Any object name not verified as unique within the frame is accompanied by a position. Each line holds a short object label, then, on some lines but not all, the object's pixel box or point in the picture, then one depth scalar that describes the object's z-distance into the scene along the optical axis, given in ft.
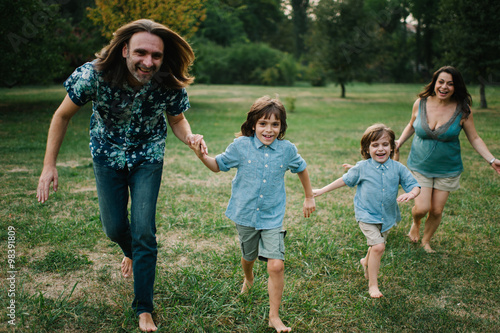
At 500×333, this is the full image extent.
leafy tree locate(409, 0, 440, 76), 170.23
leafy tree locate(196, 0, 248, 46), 143.84
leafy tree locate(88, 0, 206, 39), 46.19
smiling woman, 14.37
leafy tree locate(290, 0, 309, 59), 218.59
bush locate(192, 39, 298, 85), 146.20
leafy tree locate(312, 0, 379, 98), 89.20
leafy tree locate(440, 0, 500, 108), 57.82
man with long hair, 8.90
